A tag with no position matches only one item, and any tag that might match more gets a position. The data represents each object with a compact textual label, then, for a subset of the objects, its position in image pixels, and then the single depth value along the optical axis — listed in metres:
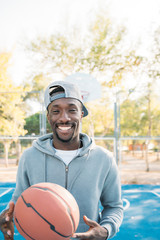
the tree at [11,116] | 9.12
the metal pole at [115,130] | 6.90
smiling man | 1.57
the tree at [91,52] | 15.15
